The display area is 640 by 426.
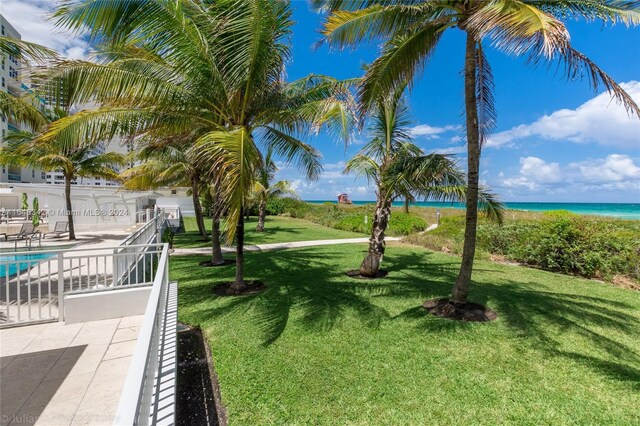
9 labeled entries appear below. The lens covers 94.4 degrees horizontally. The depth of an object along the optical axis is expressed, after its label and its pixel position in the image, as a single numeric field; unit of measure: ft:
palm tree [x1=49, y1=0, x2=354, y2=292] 15.34
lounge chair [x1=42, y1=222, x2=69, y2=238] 48.93
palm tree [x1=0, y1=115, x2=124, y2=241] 39.50
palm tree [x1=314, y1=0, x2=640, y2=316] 14.53
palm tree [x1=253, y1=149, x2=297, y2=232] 64.23
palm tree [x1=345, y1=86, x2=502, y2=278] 21.30
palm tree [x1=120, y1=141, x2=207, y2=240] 36.42
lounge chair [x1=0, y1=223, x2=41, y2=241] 38.24
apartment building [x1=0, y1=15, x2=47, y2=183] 100.22
